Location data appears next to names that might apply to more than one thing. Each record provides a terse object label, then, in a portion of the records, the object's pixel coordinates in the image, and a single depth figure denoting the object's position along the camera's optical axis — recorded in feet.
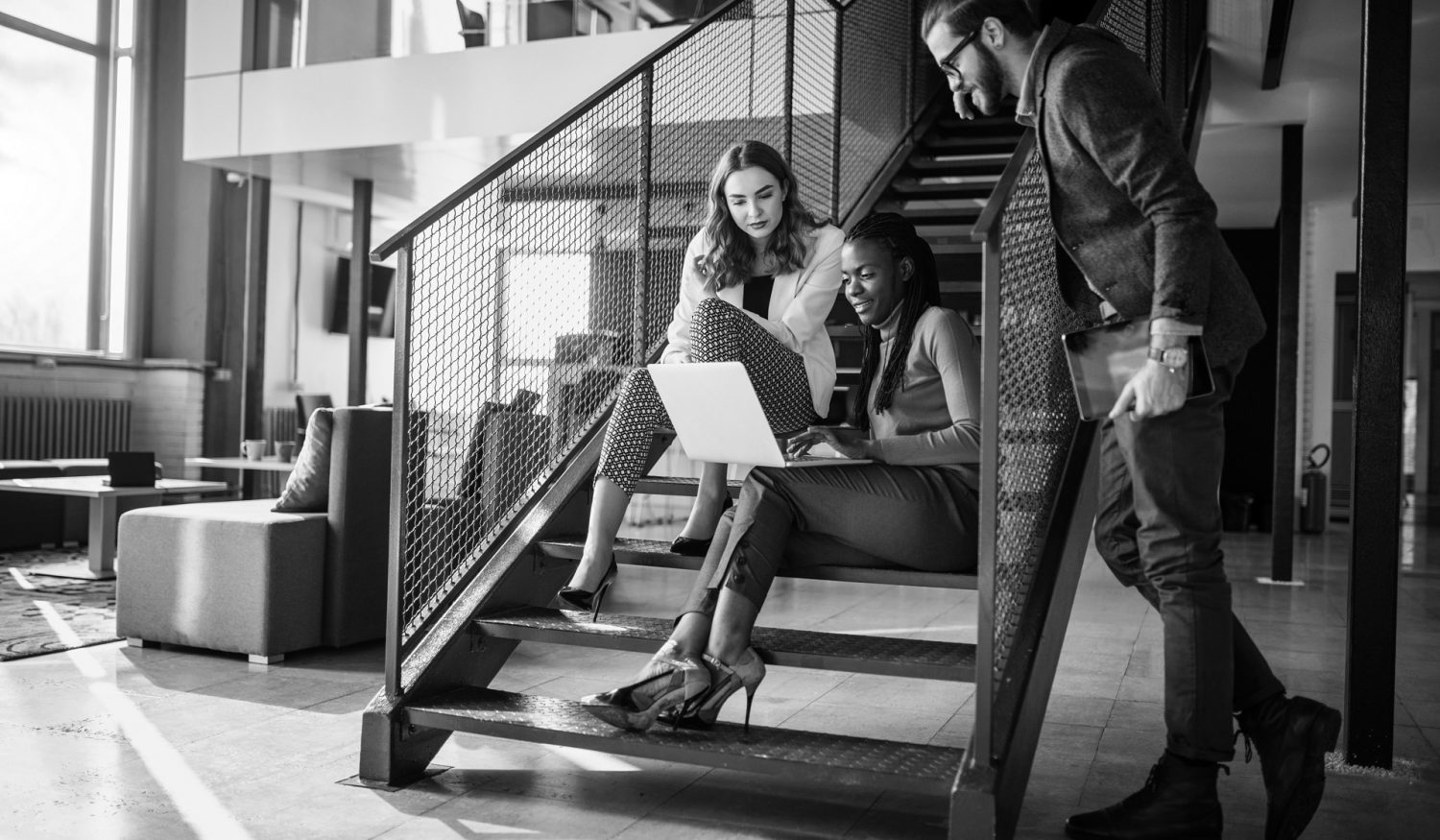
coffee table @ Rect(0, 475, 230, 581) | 20.01
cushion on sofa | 14.03
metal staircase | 7.31
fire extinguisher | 32.96
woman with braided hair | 7.78
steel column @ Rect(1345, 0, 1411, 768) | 9.64
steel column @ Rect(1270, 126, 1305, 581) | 21.80
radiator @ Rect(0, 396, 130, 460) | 28.25
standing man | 6.85
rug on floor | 14.07
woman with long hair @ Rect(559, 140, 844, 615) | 8.95
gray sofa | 13.25
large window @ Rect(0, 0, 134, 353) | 30.58
